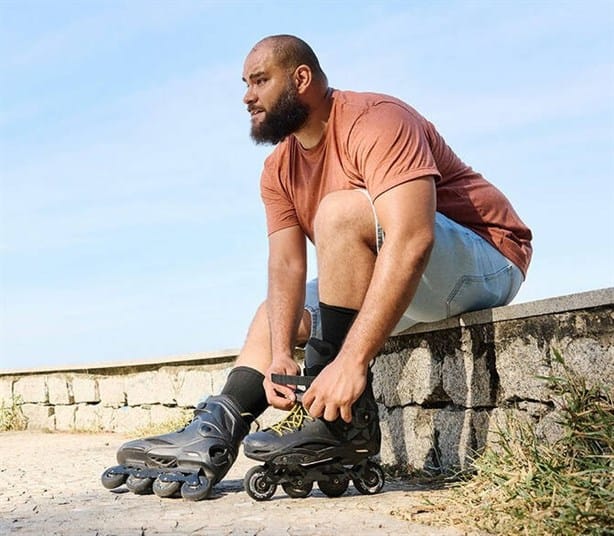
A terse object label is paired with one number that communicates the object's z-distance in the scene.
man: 2.52
